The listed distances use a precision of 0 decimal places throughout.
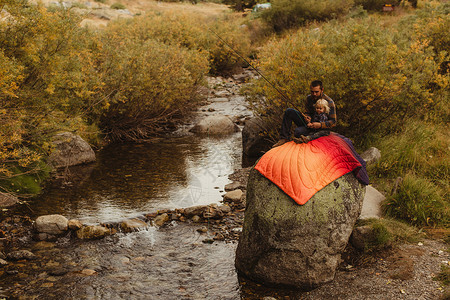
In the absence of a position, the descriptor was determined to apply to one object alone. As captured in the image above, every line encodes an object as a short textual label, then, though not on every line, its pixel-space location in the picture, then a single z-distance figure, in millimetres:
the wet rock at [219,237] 7508
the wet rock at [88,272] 6320
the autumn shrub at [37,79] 7604
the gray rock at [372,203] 7245
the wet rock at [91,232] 7523
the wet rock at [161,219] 8141
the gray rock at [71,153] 11060
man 6738
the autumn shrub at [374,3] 26531
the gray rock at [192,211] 8445
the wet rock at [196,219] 8281
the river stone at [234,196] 9125
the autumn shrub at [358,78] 9565
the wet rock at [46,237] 7414
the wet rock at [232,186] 9992
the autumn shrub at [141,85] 12797
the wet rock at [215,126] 15305
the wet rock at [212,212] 8359
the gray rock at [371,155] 9258
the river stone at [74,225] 7668
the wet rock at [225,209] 8609
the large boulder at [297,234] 5621
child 6620
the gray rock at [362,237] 6543
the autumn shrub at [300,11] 27297
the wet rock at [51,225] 7535
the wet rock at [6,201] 8500
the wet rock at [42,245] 7109
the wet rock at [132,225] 7863
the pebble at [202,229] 7844
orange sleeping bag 5730
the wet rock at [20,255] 6633
